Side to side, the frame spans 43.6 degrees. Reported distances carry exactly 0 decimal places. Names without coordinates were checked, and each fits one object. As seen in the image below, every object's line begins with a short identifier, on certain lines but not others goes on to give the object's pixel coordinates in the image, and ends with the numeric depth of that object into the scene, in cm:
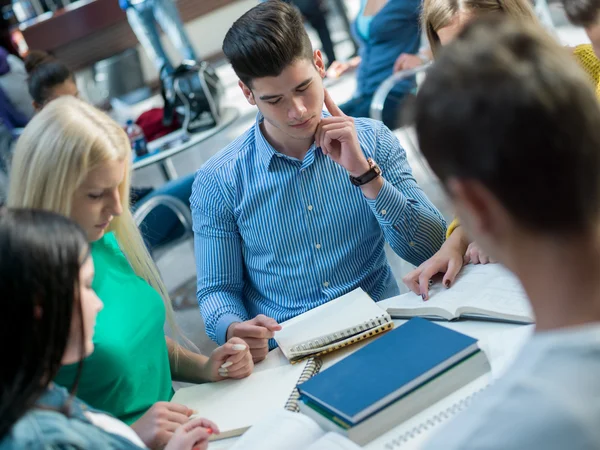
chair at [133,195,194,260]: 303
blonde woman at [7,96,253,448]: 146
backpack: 383
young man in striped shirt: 189
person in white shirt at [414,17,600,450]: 64
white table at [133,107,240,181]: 354
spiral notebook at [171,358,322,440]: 138
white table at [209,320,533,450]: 127
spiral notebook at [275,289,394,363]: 150
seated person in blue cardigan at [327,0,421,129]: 354
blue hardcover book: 117
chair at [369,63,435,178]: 335
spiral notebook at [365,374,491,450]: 115
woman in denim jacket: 91
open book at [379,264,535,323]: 141
